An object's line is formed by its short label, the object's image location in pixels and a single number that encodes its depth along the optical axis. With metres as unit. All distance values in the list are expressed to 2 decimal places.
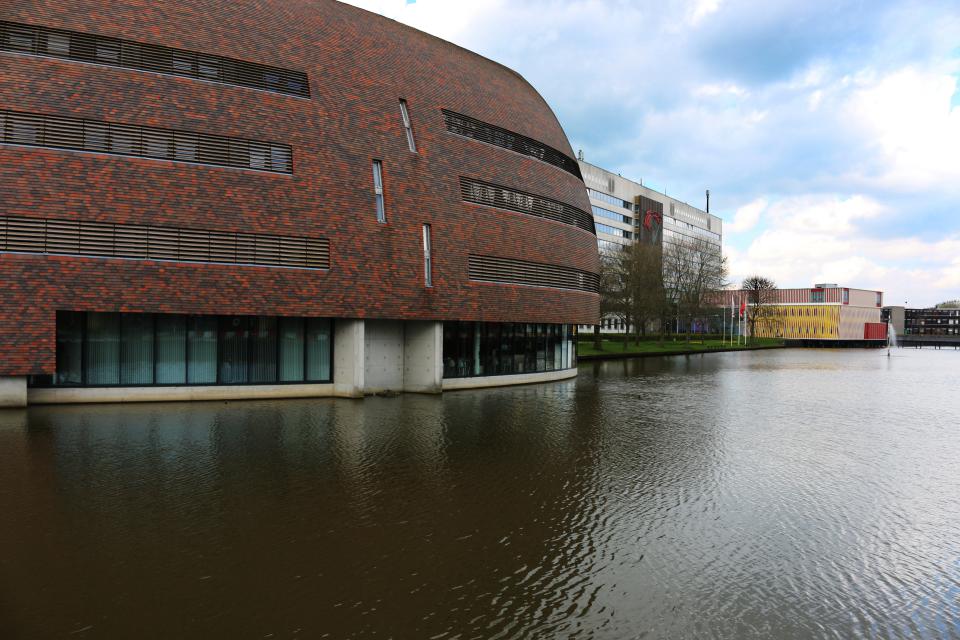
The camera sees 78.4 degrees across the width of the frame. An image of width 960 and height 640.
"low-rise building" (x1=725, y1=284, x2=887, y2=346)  114.19
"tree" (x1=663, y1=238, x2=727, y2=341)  72.69
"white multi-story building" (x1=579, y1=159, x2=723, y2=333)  96.46
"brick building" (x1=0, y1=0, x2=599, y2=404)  19.47
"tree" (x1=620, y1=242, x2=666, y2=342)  58.22
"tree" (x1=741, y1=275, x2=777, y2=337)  98.69
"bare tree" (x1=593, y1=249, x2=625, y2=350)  57.06
